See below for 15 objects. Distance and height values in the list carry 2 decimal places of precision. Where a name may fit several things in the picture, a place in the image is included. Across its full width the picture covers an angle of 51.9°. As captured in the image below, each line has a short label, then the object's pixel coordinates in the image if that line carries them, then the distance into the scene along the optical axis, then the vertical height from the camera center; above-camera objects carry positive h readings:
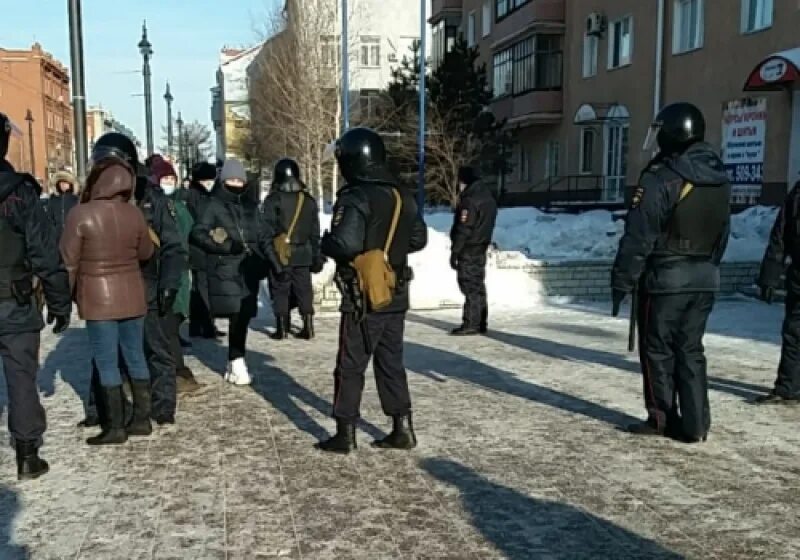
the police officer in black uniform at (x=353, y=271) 4.95 -0.51
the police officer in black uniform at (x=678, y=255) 5.27 -0.44
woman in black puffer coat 6.67 -0.49
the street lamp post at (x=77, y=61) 9.51 +1.42
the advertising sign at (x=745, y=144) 19.14 +1.04
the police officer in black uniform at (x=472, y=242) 9.27 -0.63
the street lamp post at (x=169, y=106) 34.62 +3.32
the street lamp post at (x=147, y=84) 20.52 +2.53
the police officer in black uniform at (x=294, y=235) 9.04 -0.55
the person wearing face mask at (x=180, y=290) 6.49 -0.84
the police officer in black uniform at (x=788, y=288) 6.42 -0.79
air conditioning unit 27.77 +5.49
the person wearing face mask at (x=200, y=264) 7.55 -0.73
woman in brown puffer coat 5.05 -0.49
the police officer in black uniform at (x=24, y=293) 4.54 -0.61
